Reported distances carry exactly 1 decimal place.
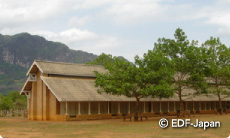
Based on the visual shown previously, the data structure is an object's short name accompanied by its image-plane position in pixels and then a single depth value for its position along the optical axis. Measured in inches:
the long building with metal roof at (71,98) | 1374.3
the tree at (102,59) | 2768.2
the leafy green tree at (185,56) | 1368.1
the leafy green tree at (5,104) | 2231.8
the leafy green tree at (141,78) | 1155.3
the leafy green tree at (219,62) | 1572.2
